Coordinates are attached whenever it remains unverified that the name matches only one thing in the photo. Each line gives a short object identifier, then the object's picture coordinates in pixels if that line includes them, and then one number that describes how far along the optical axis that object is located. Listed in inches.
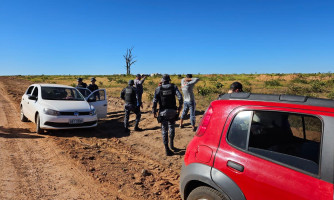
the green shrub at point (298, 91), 533.6
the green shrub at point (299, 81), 854.5
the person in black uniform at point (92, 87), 395.1
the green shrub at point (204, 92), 591.5
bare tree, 2434.8
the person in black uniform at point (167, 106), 214.8
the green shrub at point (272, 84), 812.2
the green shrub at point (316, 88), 580.1
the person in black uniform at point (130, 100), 288.7
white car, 269.3
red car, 67.4
